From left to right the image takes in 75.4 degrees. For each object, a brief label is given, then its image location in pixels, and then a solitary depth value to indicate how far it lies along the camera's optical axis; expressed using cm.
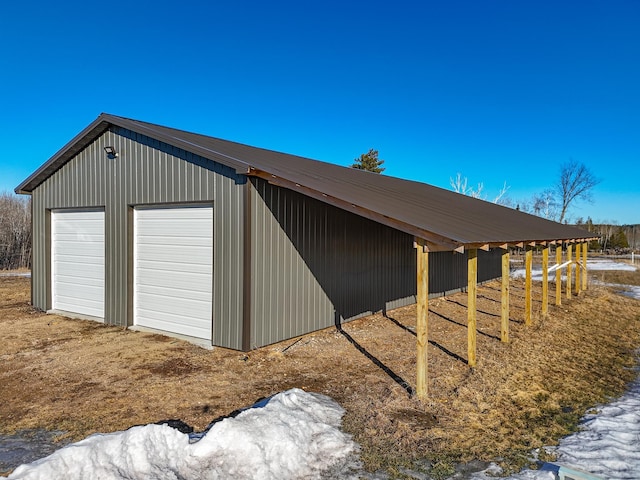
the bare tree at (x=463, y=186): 3447
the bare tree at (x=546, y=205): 4512
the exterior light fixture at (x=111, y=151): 821
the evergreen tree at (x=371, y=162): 3656
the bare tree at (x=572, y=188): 4372
